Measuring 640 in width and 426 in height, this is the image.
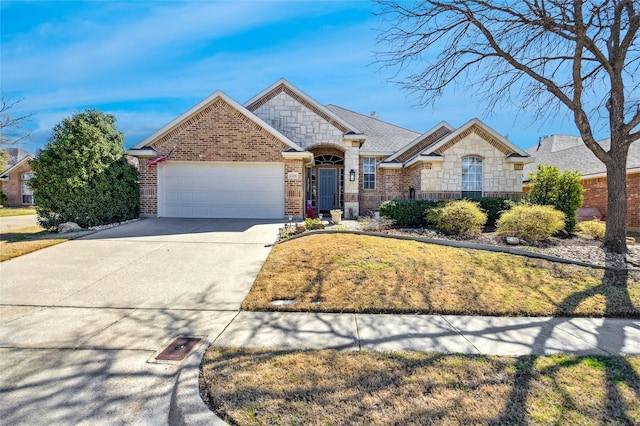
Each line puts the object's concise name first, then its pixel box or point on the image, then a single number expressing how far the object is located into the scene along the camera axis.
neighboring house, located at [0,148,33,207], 26.09
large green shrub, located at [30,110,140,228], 10.19
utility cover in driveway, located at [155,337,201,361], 3.37
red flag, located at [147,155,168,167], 12.49
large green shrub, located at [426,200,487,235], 9.69
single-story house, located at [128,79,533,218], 12.98
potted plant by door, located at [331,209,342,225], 12.66
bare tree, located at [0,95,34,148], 12.57
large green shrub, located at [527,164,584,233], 10.20
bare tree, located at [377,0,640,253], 7.50
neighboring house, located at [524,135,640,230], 13.57
